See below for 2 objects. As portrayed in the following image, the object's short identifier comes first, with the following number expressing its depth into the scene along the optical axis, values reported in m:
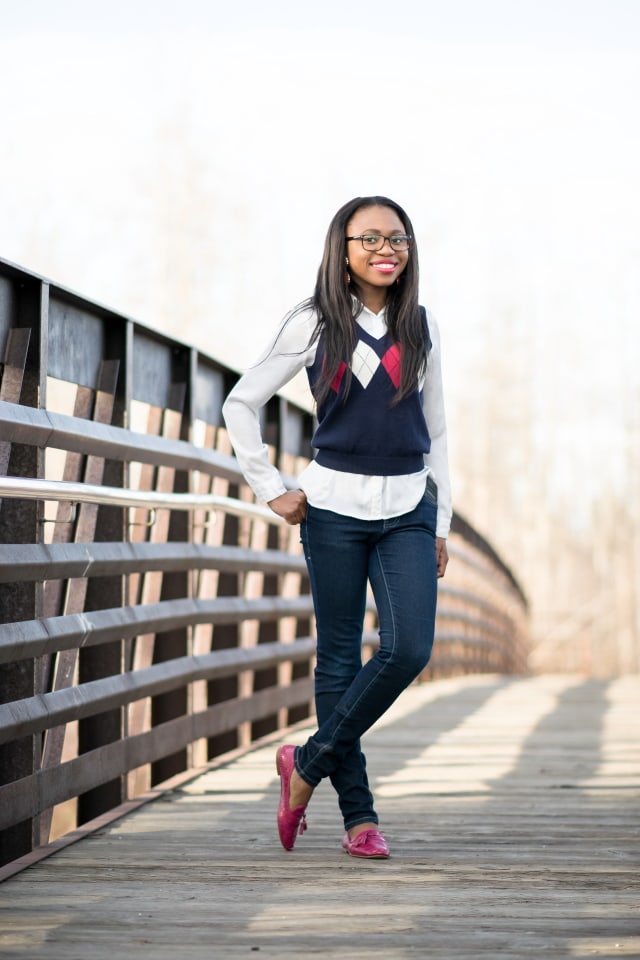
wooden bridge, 5.20
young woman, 6.17
